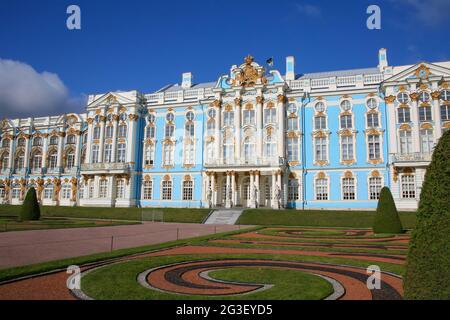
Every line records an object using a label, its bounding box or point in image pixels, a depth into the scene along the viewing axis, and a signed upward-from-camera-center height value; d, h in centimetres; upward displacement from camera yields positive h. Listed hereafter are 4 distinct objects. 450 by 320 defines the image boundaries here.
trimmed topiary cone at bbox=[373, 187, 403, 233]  2311 -89
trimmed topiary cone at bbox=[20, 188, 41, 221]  3120 -50
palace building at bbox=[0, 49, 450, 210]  3756 +755
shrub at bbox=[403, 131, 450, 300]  557 -56
